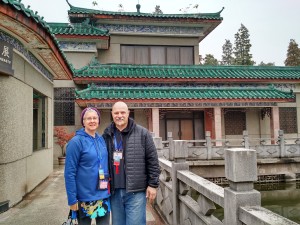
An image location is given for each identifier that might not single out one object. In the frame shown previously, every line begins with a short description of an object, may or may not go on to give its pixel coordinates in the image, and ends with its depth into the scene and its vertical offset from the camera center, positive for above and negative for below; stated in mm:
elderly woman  2969 -563
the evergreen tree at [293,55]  38281 +9975
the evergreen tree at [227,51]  62359 +17780
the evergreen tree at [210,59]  49156 +12298
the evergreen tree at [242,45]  46250 +14107
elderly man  3215 -528
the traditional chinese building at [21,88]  4867 +980
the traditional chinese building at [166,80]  13906 +2532
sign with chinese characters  5266 +1450
